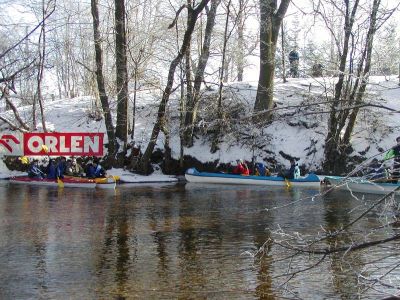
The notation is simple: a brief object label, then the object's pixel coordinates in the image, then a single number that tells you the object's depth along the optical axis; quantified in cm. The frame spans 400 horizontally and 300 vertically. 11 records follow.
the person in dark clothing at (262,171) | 2486
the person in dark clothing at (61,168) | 2317
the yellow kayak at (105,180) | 2189
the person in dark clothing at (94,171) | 2291
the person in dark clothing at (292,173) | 2342
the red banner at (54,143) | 2717
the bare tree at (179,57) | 1974
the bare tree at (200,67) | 2424
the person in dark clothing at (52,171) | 2330
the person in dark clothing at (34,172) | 2398
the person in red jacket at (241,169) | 2458
